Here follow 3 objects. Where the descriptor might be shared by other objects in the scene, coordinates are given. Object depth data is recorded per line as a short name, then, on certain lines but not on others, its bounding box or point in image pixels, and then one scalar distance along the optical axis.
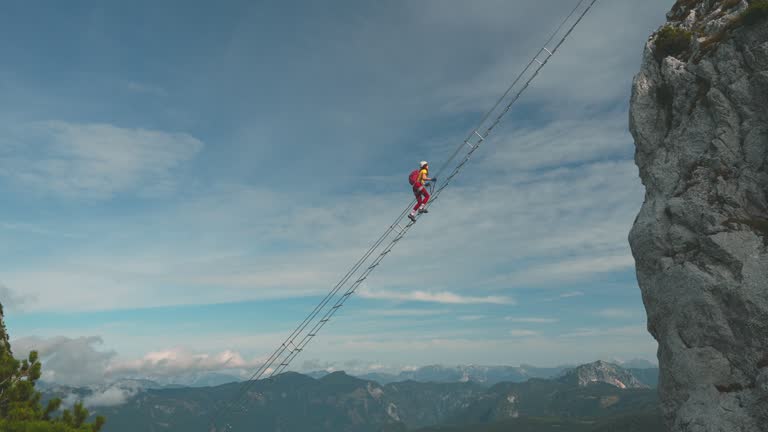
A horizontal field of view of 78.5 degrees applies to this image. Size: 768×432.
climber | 30.29
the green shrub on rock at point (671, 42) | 39.56
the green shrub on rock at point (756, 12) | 33.50
